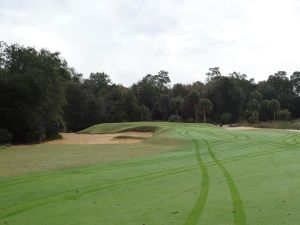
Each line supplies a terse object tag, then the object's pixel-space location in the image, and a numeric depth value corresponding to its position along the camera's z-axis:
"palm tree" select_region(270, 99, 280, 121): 92.62
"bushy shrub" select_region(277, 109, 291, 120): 92.94
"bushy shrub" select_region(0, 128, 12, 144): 39.78
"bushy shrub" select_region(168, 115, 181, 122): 90.06
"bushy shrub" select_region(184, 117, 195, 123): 91.88
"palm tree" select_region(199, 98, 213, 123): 87.50
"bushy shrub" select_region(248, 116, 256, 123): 87.19
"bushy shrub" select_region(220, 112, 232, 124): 94.00
